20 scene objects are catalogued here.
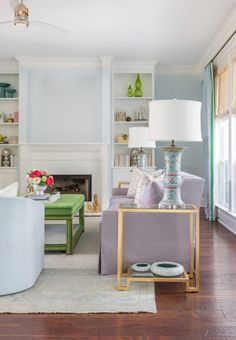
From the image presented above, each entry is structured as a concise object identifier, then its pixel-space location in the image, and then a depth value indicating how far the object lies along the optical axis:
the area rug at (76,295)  2.57
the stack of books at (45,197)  4.36
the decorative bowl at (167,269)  2.91
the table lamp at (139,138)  5.28
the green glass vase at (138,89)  7.16
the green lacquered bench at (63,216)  4.01
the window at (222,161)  6.11
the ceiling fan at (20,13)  3.78
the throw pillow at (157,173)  4.53
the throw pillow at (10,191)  2.97
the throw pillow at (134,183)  5.04
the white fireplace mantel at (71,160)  6.92
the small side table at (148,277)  2.88
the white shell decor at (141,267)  3.00
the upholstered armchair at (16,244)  2.74
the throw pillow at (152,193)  3.31
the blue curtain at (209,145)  6.22
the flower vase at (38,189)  4.53
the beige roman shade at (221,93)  5.77
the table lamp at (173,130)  2.82
